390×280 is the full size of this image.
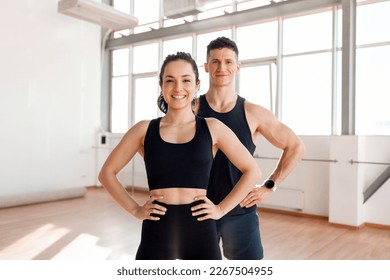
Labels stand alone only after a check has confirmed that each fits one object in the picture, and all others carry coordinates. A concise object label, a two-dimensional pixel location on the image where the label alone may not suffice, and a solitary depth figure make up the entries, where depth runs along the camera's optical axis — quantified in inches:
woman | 46.3
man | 59.4
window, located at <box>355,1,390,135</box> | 203.9
